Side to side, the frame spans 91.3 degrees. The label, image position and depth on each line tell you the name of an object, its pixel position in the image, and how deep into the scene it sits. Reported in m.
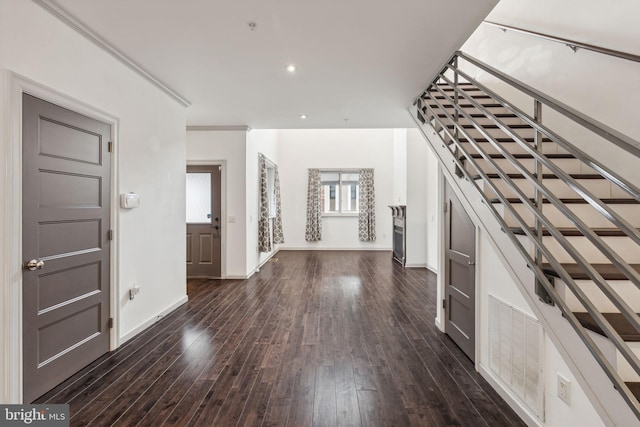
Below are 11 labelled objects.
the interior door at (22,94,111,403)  2.04
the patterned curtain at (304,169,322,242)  9.13
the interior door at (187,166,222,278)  5.59
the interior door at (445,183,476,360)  2.68
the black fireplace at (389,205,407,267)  6.86
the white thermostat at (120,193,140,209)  2.94
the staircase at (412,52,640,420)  1.01
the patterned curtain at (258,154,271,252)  6.37
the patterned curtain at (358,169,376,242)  9.07
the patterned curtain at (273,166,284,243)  8.16
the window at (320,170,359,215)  9.47
